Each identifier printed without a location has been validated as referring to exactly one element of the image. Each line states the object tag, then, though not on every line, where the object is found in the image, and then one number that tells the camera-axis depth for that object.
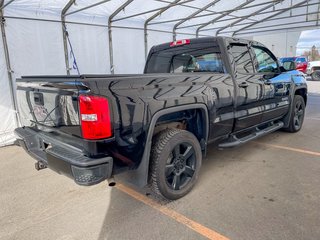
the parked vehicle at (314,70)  18.92
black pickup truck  2.12
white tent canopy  5.67
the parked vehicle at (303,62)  19.18
